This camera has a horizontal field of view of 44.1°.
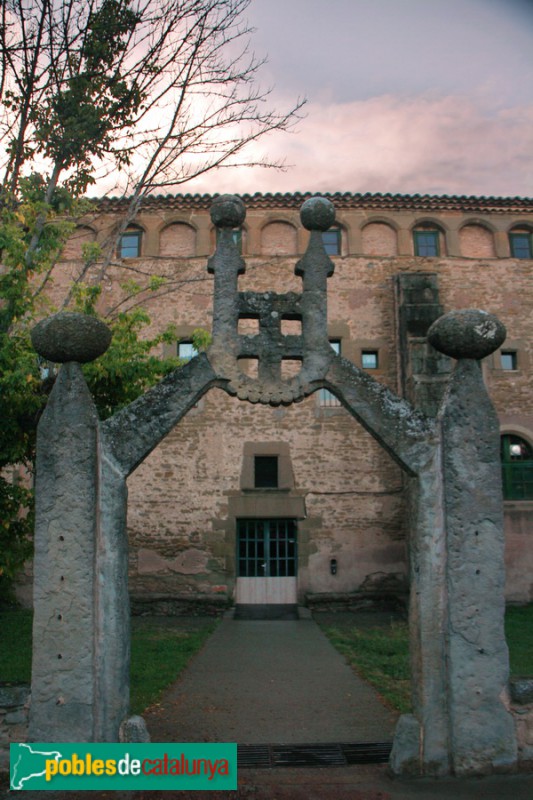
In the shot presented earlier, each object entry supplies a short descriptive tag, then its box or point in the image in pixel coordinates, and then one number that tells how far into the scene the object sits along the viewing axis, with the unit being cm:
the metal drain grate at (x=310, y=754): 523
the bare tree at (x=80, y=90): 917
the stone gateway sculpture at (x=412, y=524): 463
